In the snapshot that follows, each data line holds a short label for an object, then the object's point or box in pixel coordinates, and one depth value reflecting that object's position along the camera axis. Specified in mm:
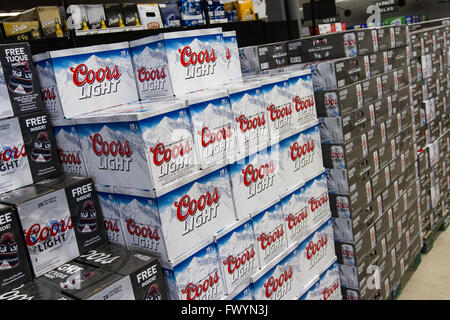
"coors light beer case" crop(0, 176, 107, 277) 1841
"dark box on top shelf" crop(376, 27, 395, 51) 3725
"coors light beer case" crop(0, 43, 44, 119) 2010
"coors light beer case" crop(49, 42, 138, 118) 2135
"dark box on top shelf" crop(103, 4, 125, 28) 3859
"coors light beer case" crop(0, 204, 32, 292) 1736
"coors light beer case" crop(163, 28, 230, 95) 2277
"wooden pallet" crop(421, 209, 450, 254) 4680
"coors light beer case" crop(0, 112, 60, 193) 1997
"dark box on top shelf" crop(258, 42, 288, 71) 3475
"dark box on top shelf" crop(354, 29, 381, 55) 3383
